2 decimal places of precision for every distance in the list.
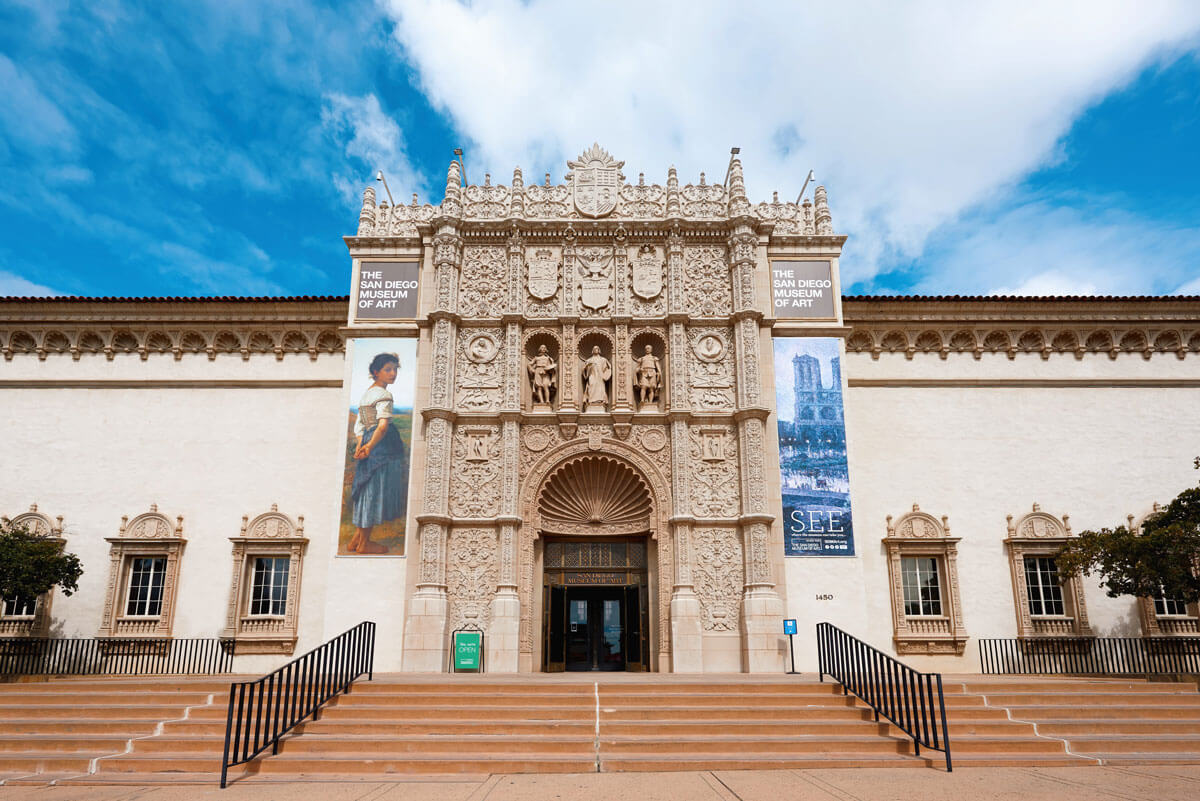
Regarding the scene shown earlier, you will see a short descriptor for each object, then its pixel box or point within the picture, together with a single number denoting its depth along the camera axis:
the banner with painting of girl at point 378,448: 18.50
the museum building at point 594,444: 18.36
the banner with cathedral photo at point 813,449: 18.55
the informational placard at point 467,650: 17.08
